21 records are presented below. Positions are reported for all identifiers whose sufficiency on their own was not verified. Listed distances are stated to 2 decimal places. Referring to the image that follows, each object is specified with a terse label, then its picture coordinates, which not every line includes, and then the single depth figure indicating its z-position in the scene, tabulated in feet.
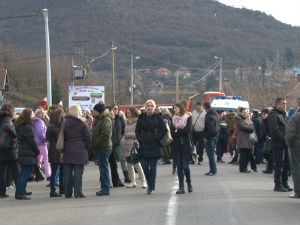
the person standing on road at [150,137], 44.16
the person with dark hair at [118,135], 51.72
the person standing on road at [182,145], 44.93
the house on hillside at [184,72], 433.48
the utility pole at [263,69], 221.37
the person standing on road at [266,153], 58.43
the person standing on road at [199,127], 69.57
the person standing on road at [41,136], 50.24
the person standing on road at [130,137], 50.80
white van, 124.67
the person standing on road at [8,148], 45.29
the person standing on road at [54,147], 45.57
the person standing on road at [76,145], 43.75
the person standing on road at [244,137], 63.26
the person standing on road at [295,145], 41.14
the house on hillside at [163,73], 444.96
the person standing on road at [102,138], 45.01
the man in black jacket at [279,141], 45.80
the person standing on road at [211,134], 58.59
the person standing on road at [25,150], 44.55
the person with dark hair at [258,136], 72.52
